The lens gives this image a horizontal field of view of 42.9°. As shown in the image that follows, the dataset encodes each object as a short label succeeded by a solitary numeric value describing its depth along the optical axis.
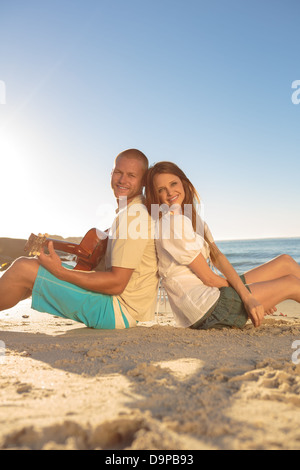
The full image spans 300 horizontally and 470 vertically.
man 2.86
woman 2.89
